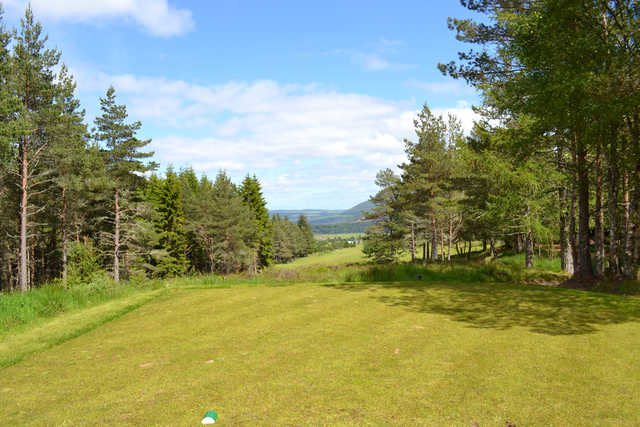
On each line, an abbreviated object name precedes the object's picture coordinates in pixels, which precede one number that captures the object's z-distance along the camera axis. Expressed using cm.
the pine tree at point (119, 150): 3306
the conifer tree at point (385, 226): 4422
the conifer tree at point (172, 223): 4622
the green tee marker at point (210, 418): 340
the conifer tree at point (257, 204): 6204
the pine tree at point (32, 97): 2306
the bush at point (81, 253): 1980
